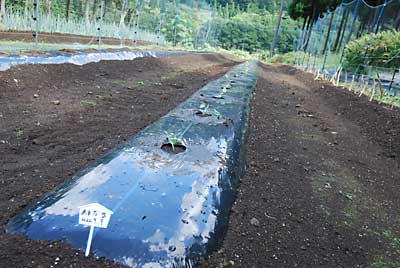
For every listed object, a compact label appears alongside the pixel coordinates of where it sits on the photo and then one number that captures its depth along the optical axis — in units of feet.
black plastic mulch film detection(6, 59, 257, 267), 4.30
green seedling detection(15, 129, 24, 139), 9.09
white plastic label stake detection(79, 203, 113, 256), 4.00
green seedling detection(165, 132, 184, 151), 7.33
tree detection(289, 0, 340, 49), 59.67
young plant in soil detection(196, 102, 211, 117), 10.30
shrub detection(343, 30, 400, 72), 26.13
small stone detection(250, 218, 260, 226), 6.22
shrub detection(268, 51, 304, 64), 55.36
